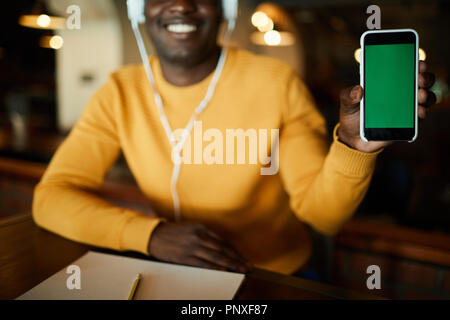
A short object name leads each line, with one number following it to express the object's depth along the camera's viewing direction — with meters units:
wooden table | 0.50
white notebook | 0.48
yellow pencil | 0.47
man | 0.67
